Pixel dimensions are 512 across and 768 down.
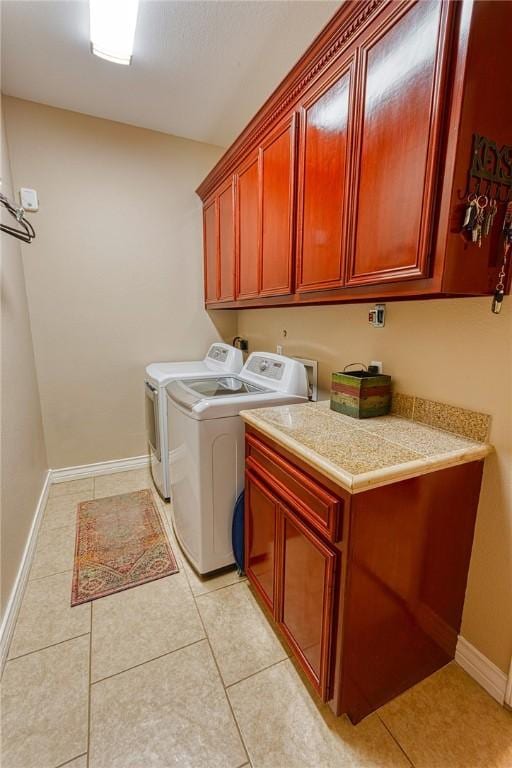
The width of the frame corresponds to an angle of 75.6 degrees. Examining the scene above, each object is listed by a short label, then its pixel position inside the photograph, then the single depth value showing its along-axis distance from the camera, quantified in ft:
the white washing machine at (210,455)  4.96
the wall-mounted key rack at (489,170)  2.87
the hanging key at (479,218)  2.93
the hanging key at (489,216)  2.99
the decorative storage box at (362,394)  4.44
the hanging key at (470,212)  2.90
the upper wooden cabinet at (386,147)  2.77
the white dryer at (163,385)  7.12
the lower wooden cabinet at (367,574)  3.07
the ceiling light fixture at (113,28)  4.73
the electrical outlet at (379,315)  4.82
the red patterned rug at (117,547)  5.44
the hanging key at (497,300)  3.24
